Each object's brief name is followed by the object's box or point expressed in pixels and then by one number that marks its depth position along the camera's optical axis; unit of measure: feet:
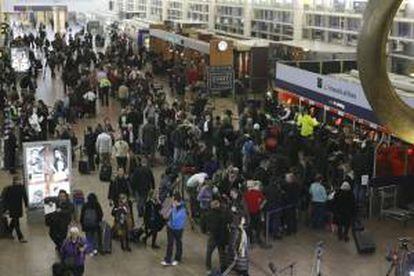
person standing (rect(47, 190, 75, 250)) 31.83
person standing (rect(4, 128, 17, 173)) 48.57
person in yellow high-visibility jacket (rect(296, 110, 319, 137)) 51.16
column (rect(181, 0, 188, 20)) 140.15
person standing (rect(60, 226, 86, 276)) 27.55
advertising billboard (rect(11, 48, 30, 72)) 82.45
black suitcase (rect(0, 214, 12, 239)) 35.51
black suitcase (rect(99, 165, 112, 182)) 46.62
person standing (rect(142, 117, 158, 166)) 50.44
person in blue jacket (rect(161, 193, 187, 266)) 31.37
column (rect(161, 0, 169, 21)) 151.64
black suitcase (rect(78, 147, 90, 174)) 49.28
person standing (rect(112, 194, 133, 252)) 33.30
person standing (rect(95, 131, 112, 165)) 48.08
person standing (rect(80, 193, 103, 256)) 32.58
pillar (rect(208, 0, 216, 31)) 125.70
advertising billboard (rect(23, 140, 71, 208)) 36.55
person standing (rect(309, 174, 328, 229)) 37.32
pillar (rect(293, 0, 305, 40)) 95.61
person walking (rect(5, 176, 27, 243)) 34.50
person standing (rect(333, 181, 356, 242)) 35.59
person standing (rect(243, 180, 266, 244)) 34.76
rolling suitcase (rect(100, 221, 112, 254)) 33.40
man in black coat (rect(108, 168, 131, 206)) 36.50
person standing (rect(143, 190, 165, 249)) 33.37
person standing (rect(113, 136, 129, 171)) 46.70
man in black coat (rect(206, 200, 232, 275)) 30.40
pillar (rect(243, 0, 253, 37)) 111.65
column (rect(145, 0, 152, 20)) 159.02
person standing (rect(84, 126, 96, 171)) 49.85
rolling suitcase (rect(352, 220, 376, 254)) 34.50
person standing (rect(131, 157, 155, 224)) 38.17
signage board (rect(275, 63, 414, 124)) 47.19
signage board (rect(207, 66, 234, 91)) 65.72
